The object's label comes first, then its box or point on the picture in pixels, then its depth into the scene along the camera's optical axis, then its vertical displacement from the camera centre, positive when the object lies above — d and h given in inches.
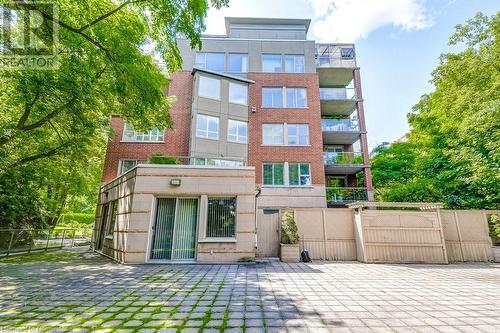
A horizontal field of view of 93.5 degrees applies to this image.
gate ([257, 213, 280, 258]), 436.5 -23.5
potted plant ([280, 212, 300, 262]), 395.9 -29.0
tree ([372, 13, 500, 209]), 468.4 +222.2
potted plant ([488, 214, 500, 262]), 416.4 -14.7
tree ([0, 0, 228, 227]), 302.4 +205.1
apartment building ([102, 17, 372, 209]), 671.1 +315.7
